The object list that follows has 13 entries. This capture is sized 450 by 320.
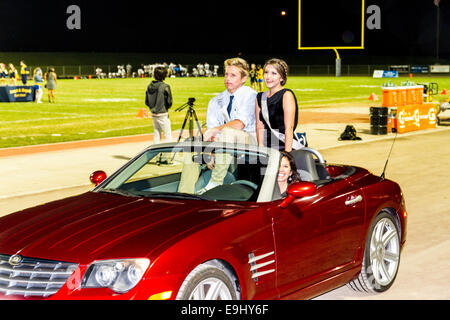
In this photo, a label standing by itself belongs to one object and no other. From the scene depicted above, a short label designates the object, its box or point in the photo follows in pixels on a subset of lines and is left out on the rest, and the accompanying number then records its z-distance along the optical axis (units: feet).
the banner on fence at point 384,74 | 256.11
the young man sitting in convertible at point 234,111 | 23.94
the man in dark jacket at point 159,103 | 48.49
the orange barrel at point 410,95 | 71.77
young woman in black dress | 23.44
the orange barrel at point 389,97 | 69.41
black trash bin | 68.44
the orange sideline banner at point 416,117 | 70.33
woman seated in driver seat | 18.75
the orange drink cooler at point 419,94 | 72.95
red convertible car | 14.07
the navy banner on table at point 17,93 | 119.65
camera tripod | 40.75
